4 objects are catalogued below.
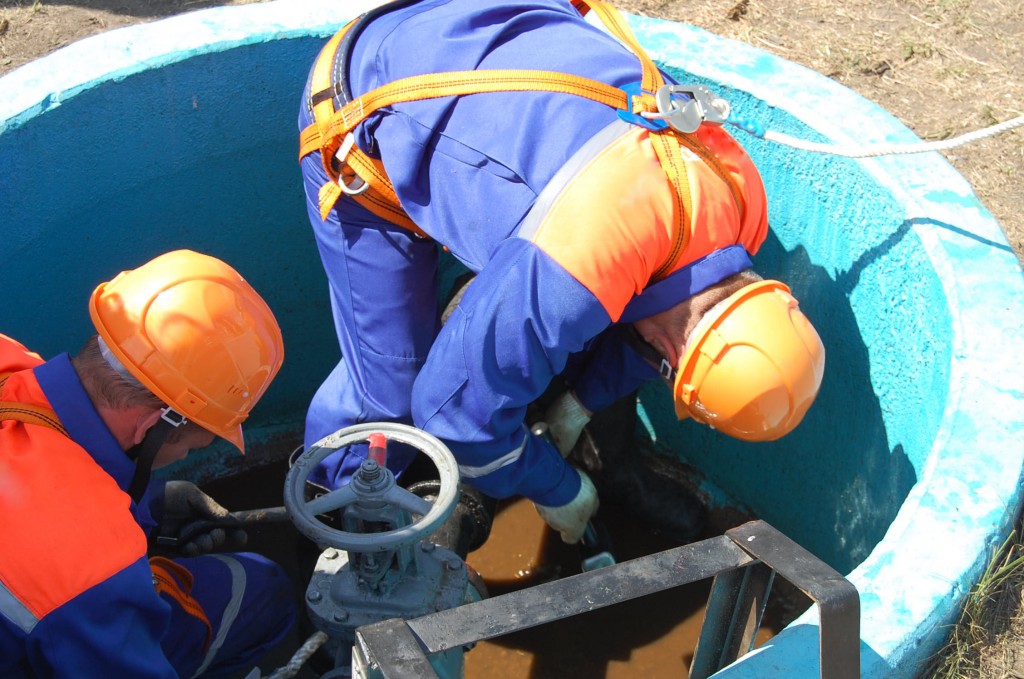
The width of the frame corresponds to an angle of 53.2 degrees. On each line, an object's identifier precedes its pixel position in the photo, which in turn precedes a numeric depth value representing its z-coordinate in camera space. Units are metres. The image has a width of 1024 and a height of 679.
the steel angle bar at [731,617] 1.51
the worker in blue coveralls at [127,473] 1.62
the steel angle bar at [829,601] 1.33
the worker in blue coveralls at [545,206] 1.89
